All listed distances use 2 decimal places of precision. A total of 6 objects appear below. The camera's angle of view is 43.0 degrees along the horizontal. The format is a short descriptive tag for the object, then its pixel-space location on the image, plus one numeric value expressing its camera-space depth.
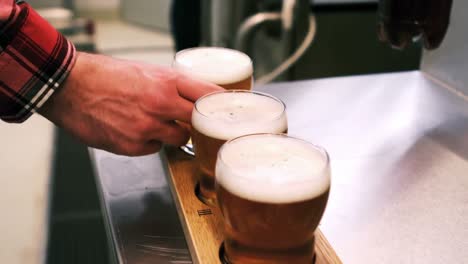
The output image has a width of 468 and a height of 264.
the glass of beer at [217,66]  1.00
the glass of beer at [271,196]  0.66
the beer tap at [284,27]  2.17
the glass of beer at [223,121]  0.82
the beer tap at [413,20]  1.10
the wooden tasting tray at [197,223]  0.76
